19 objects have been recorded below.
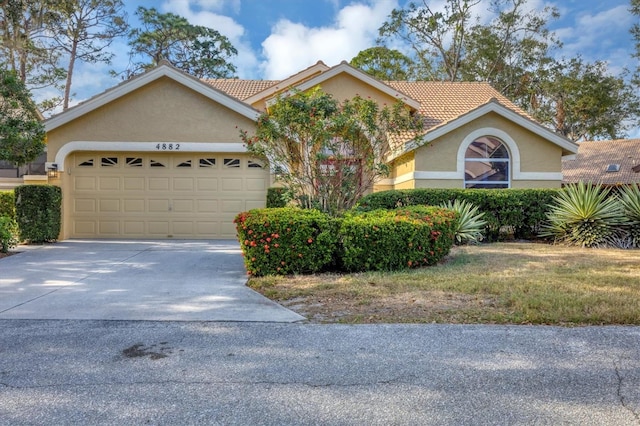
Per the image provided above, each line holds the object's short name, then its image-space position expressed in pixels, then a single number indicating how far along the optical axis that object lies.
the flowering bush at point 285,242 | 6.84
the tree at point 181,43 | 30.17
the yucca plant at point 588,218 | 10.27
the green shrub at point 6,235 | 9.49
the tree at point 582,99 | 28.31
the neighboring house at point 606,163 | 28.72
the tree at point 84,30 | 23.58
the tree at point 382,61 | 29.59
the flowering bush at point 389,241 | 7.06
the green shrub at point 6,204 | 11.87
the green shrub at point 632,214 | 10.23
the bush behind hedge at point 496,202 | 11.48
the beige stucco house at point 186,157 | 12.60
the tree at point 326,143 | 8.57
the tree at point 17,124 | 9.48
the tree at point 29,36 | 21.05
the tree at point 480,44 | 28.22
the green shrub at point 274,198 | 11.73
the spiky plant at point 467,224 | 10.50
